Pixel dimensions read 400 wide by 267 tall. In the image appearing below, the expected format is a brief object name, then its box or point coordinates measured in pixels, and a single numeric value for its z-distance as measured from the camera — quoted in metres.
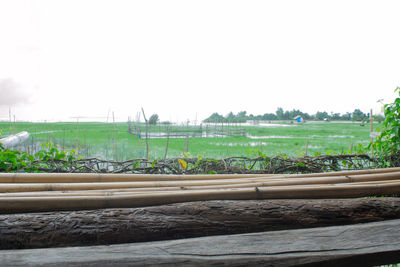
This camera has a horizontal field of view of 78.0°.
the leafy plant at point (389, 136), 1.53
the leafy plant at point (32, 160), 1.21
